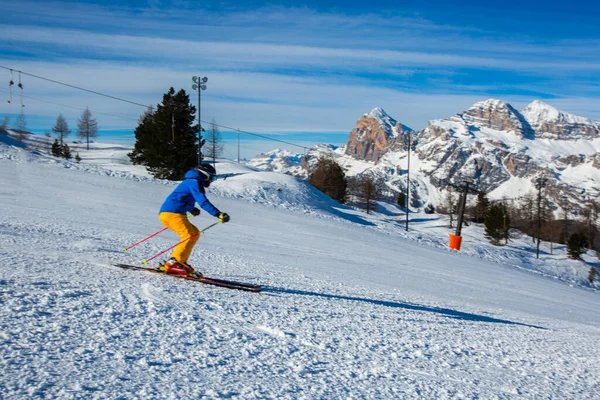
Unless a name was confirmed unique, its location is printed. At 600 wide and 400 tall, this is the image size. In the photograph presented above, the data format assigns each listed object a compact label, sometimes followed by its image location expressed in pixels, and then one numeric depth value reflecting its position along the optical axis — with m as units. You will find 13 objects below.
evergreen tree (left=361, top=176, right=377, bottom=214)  65.54
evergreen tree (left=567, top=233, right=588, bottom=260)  53.06
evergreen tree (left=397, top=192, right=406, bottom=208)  98.47
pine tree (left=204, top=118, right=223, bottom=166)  61.12
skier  7.27
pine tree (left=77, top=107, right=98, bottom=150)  86.44
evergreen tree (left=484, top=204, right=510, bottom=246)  55.25
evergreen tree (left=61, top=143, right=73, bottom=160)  57.77
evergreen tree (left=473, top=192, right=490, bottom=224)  66.62
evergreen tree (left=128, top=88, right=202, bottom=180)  40.38
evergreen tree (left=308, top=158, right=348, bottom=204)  58.91
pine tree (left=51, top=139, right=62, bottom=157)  57.56
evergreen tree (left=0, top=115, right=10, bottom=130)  97.47
